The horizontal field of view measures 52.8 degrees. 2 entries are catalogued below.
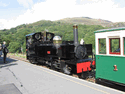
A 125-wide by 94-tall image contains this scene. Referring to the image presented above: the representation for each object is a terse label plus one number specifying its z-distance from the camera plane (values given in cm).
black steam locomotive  742
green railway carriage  475
